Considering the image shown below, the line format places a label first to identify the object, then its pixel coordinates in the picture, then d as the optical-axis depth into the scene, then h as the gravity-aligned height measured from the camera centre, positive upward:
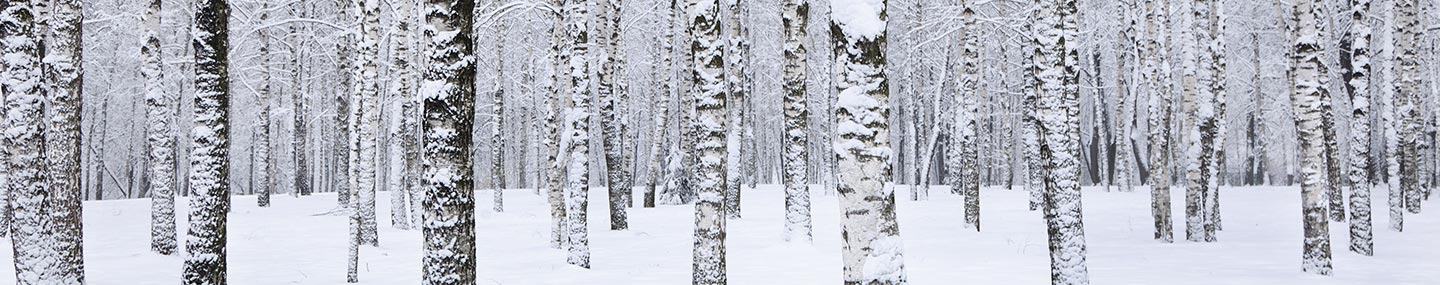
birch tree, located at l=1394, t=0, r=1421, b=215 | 17.17 +1.57
